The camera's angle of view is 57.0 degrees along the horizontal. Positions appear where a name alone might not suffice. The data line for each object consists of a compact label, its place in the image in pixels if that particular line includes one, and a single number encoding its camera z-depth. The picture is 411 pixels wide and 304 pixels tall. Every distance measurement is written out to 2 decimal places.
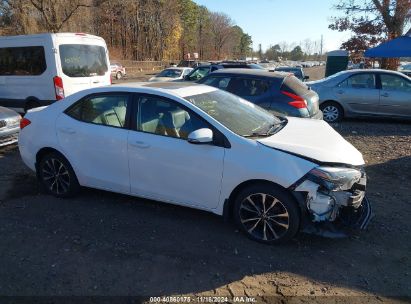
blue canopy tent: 14.23
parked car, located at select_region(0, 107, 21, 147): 7.38
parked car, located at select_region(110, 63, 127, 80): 34.69
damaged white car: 3.59
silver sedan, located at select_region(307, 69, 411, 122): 9.87
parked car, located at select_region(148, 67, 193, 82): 19.55
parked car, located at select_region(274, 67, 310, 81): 20.03
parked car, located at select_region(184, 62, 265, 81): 16.38
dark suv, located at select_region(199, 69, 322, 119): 7.34
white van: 8.86
